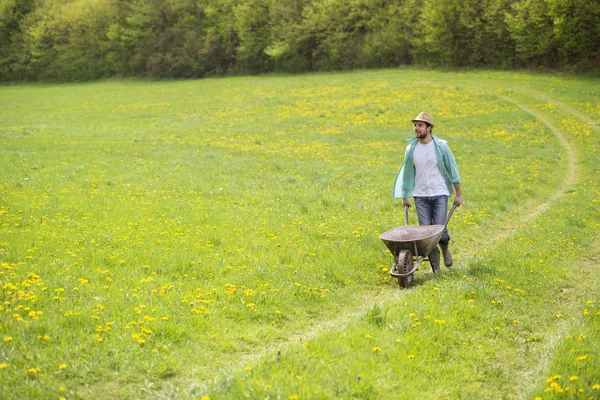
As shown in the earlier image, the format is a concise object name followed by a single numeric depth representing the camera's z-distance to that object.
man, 10.12
